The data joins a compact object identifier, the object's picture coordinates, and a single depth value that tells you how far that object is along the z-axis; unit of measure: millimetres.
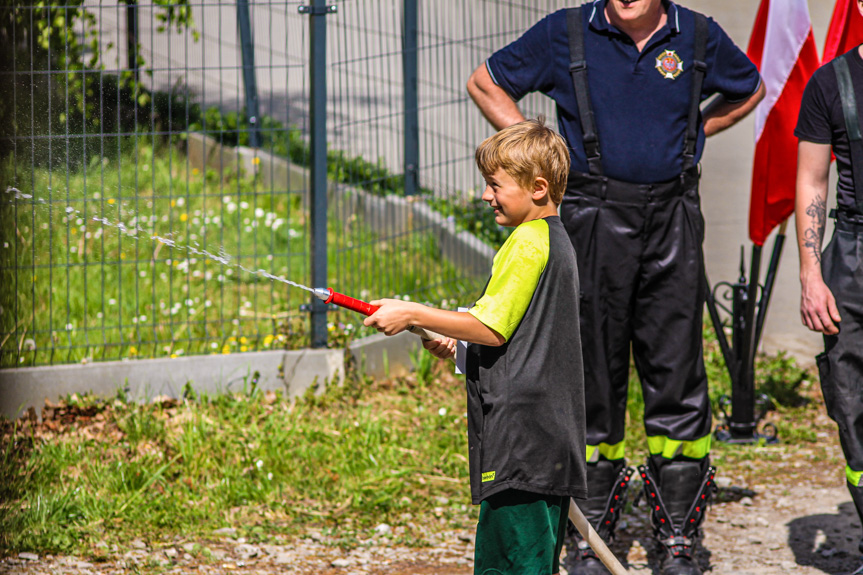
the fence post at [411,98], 14312
